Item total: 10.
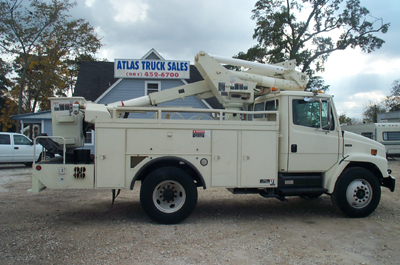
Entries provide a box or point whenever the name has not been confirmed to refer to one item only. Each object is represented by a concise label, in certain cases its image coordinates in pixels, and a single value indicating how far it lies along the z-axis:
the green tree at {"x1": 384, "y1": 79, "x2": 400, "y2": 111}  49.16
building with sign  17.22
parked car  14.33
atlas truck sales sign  17.20
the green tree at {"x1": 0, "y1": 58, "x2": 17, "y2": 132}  31.55
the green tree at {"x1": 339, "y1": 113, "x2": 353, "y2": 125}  46.50
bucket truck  5.68
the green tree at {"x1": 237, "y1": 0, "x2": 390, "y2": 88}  26.53
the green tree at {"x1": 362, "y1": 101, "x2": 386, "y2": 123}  55.31
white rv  19.52
